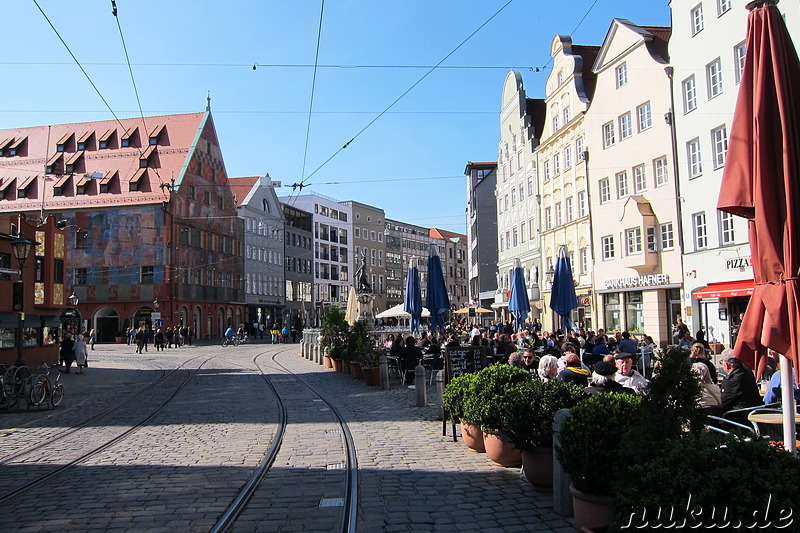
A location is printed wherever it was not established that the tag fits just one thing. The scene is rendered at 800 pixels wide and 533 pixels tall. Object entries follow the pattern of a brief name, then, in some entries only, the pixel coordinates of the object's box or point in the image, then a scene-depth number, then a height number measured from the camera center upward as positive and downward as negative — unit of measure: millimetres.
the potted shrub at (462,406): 9090 -1186
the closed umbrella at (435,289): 22109 +1016
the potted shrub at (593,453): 5340 -1115
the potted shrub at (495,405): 7965 -1038
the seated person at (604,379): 8727 -831
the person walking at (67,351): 26297 -832
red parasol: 5121 +1009
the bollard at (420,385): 13367 -1330
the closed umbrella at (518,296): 24594 +794
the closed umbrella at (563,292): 21438 +796
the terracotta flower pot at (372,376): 18297 -1474
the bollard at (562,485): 6199 -1546
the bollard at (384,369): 17375 -1223
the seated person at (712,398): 8352 -1072
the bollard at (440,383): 11391 -1073
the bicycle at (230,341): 52175 -1246
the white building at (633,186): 27797 +5696
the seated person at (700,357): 10536 -683
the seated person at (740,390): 8555 -983
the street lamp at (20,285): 17438 +1403
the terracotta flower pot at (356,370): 20597 -1488
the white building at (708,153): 22859 +5900
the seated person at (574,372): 10062 -880
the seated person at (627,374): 9969 -888
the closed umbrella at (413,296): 25031 +907
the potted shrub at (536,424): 7160 -1142
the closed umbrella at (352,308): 32250 +676
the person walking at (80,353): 25969 -899
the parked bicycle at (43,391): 15773 -1433
